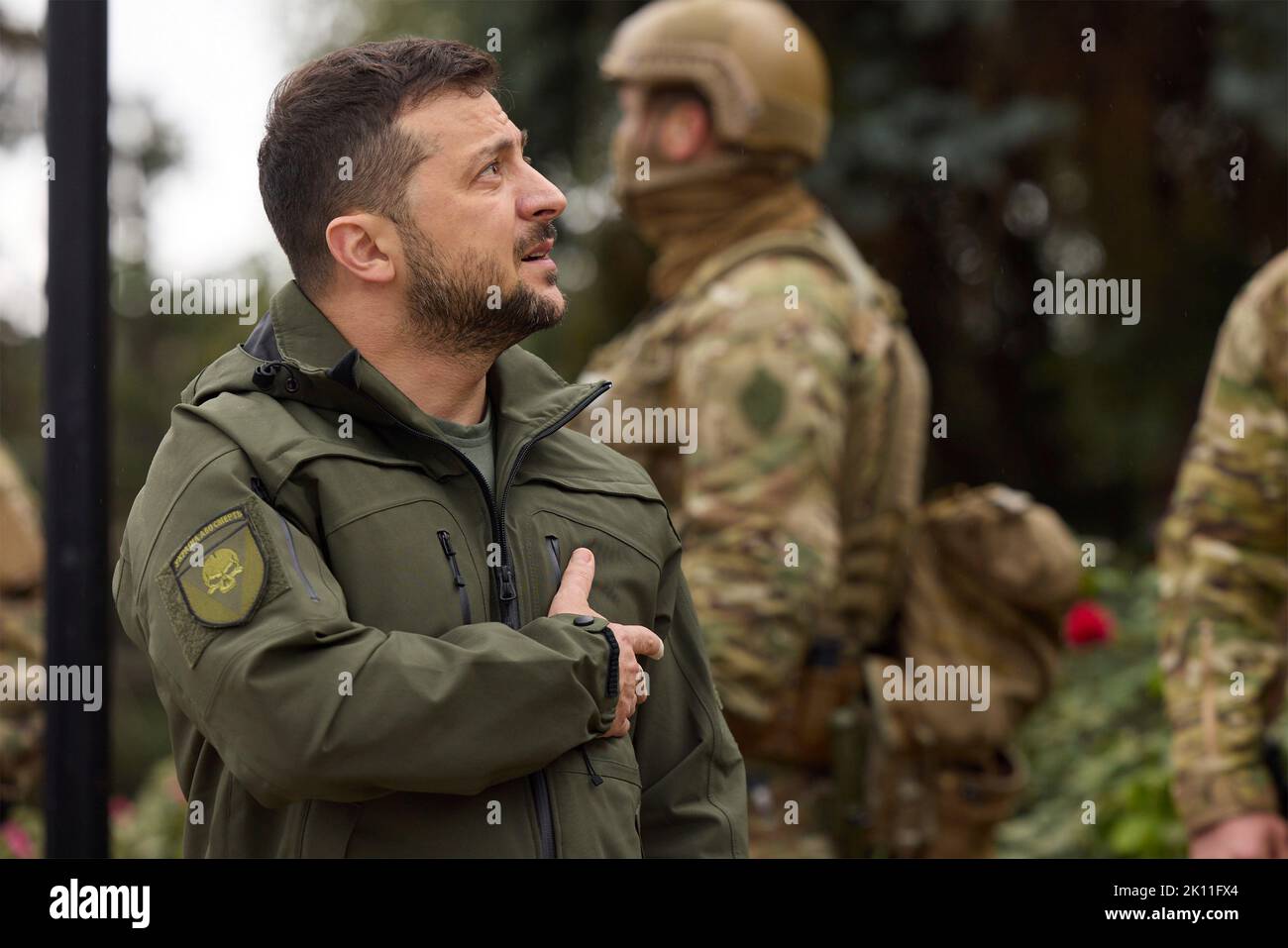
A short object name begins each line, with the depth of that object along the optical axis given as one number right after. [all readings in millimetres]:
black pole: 5250
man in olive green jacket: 3516
